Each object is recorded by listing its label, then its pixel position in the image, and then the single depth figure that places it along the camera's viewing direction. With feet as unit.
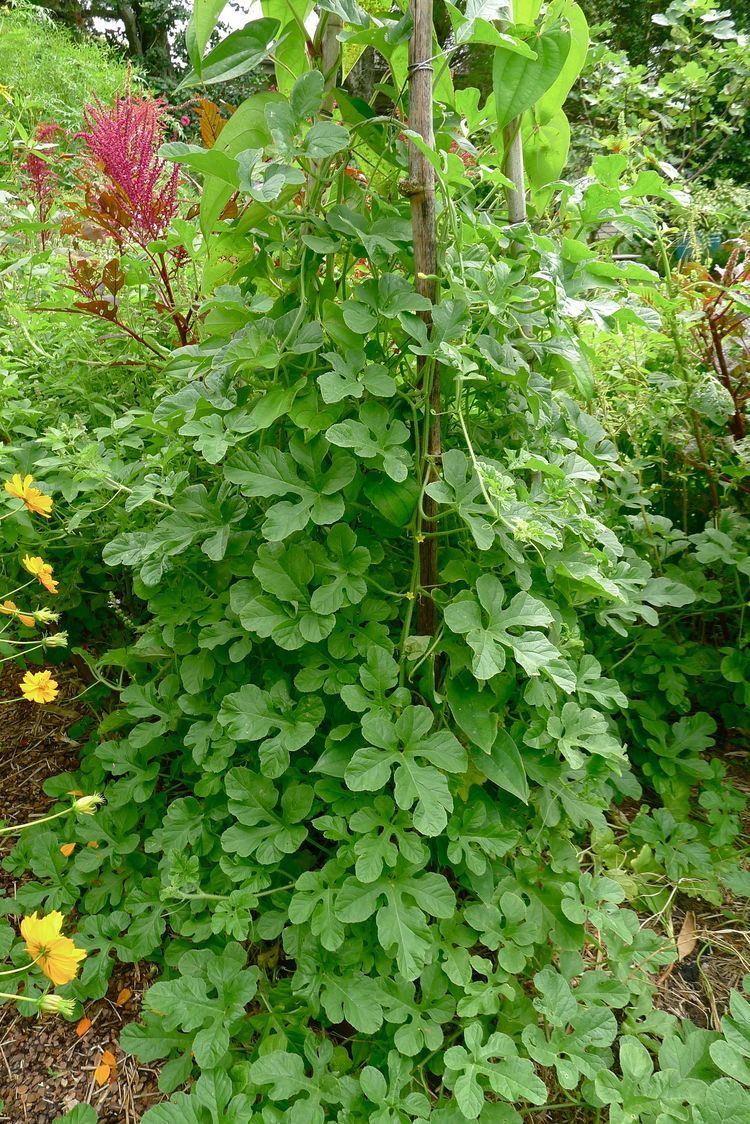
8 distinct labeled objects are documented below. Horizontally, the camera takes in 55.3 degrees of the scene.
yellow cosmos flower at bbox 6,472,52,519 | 3.90
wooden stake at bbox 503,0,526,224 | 3.60
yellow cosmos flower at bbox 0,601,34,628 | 3.79
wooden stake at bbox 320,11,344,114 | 3.55
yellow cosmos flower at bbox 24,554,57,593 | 3.87
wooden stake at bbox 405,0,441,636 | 3.17
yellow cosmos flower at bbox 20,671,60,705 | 3.76
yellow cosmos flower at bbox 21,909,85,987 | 2.79
